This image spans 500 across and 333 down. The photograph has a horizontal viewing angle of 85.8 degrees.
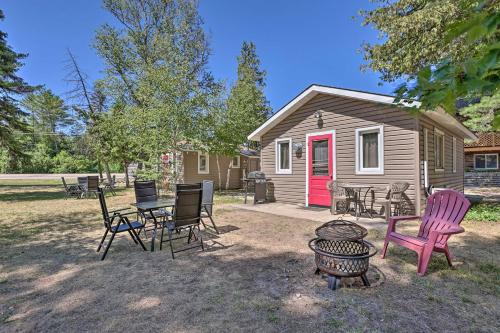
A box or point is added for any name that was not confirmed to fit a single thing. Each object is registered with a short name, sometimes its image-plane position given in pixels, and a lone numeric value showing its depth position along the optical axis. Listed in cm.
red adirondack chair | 324
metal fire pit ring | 278
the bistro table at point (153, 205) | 437
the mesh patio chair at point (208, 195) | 549
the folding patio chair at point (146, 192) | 545
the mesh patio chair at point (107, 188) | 1306
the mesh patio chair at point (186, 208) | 407
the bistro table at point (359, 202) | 697
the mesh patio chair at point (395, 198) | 626
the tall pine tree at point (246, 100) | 1403
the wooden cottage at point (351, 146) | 672
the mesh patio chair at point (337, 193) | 718
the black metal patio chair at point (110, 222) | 411
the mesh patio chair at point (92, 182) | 1161
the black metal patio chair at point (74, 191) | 1165
